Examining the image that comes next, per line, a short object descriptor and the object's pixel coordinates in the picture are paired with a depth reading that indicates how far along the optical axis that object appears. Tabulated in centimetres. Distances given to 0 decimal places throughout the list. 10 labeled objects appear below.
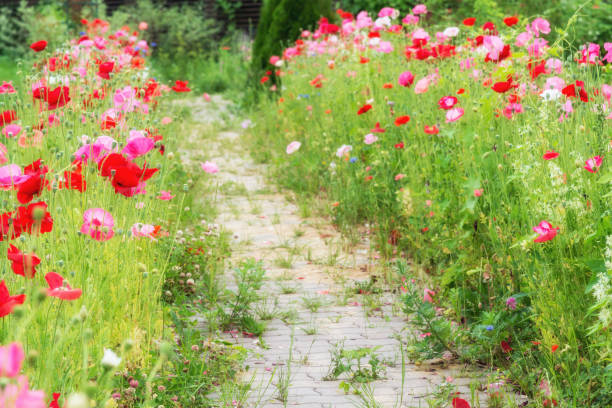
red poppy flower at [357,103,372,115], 814
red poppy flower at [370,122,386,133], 819
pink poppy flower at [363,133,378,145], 850
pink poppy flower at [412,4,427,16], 990
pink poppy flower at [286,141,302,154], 1034
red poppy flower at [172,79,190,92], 796
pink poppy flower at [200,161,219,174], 688
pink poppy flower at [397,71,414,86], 750
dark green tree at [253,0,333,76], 1848
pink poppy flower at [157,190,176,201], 606
